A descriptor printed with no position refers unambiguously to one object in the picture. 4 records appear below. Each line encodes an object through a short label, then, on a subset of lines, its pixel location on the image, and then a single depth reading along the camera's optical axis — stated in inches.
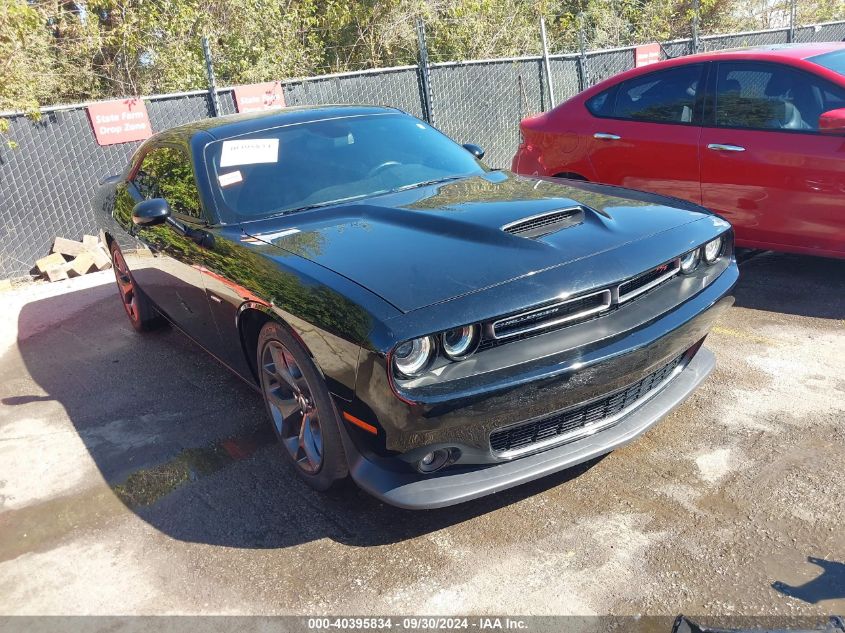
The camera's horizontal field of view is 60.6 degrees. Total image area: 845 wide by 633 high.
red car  185.6
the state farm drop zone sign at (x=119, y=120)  329.1
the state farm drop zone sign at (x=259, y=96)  364.2
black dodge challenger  98.8
